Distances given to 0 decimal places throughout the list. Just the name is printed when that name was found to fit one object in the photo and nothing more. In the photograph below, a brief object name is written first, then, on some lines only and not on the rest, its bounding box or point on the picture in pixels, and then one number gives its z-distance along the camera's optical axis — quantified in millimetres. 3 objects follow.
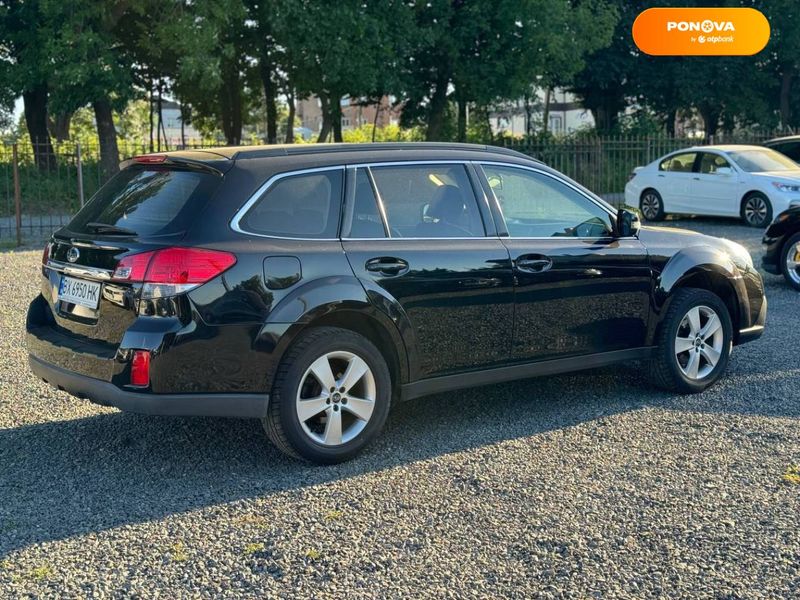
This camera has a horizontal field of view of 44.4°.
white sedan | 18516
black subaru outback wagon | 4809
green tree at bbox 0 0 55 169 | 24625
